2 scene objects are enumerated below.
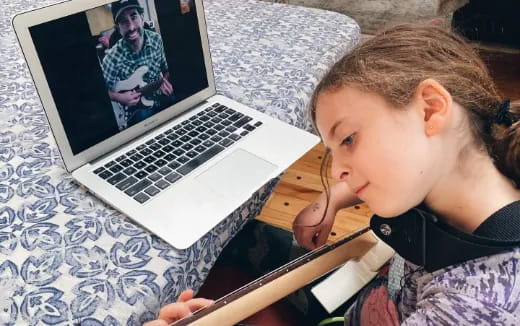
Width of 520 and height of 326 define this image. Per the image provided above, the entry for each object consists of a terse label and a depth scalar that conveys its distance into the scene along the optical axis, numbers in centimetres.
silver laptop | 63
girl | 52
